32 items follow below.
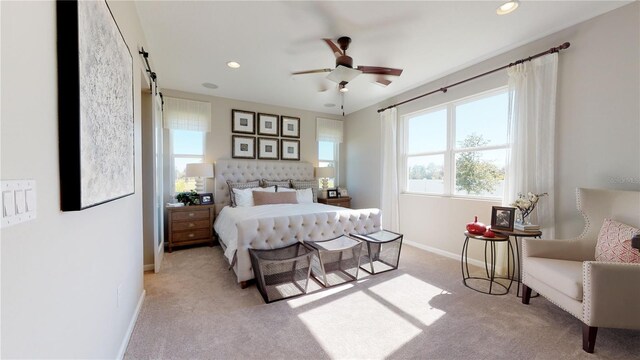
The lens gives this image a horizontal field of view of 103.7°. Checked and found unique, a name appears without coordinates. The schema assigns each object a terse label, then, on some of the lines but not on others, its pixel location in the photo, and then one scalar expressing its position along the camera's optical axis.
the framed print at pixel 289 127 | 5.33
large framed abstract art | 0.94
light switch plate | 0.62
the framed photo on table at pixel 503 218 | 2.58
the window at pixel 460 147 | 3.24
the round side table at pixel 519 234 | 2.43
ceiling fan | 2.57
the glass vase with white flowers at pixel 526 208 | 2.53
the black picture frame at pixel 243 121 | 4.84
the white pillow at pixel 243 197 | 4.29
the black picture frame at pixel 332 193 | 5.43
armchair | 1.68
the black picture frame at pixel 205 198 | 4.34
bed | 2.63
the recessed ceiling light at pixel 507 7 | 2.20
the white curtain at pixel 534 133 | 2.64
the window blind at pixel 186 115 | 4.28
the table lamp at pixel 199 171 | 4.15
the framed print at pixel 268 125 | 5.09
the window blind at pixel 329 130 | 5.68
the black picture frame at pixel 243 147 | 4.86
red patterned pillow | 1.85
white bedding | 2.93
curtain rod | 2.54
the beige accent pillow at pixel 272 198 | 4.28
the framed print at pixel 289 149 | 5.34
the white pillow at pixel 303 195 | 4.70
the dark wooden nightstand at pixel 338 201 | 5.32
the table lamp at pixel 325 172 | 5.50
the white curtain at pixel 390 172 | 4.50
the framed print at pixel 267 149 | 5.11
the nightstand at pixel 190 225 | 3.98
